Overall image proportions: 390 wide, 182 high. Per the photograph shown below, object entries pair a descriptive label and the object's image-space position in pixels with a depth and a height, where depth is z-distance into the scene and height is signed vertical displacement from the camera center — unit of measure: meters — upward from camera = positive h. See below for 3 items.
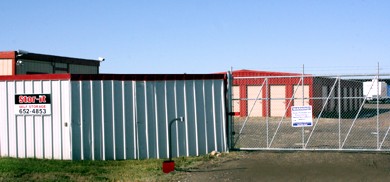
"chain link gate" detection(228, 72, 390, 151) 17.56 -2.07
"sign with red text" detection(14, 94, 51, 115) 13.35 -0.40
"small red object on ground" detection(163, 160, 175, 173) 11.31 -1.84
